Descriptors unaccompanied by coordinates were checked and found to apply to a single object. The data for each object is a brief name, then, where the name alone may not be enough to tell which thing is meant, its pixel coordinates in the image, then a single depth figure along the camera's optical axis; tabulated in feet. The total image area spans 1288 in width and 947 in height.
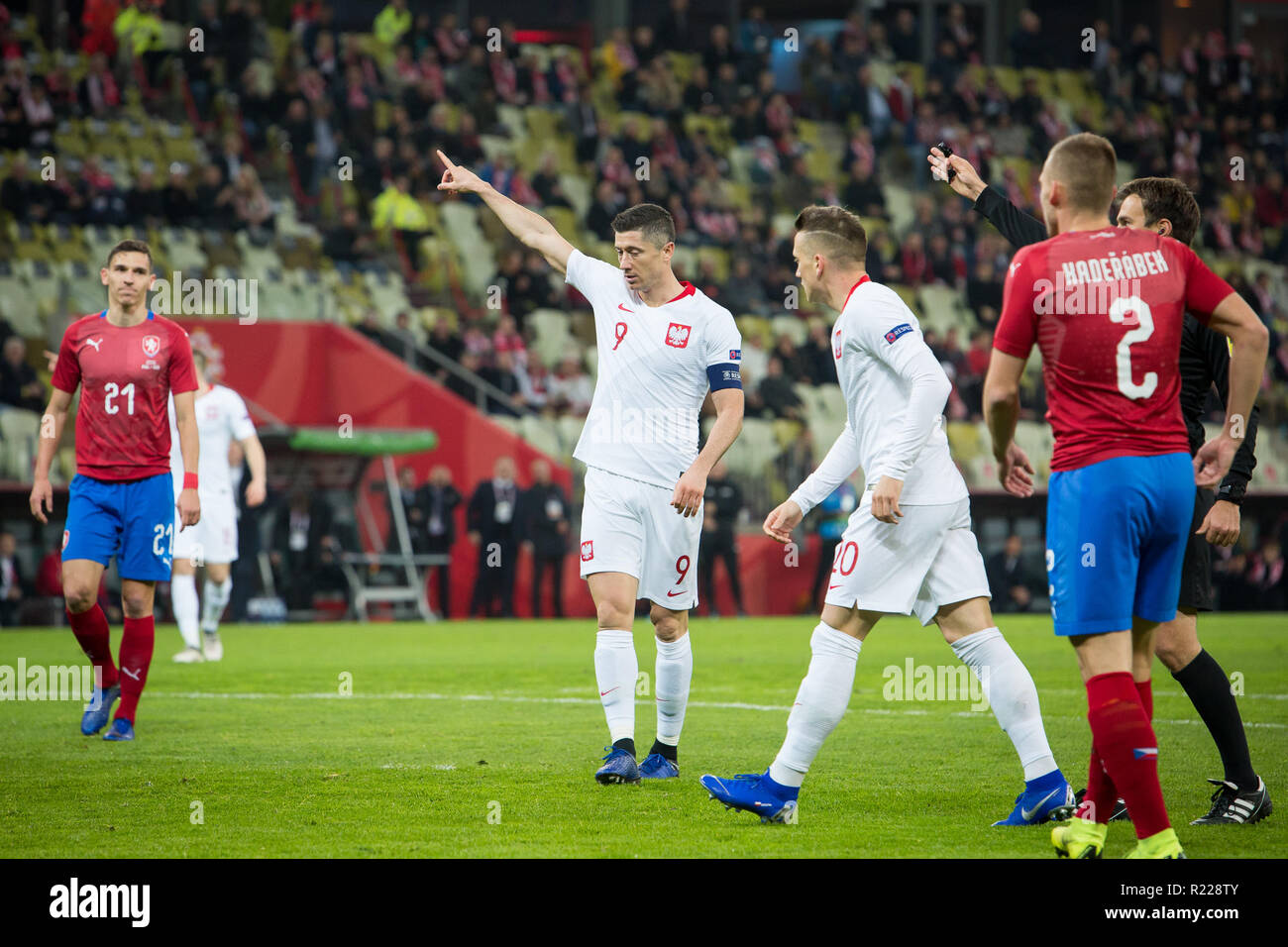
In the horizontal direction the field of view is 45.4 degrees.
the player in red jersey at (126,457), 25.41
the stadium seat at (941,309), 82.74
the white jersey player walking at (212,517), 40.52
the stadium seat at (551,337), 74.13
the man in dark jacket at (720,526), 65.87
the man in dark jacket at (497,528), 64.95
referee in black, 18.08
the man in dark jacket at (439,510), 65.16
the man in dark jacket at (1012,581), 69.10
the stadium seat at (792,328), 77.61
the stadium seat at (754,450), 68.85
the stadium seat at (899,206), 89.51
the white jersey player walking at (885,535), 17.30
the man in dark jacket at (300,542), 62.23
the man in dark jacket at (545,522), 64.75
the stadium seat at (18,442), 58.39
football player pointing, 21.66
